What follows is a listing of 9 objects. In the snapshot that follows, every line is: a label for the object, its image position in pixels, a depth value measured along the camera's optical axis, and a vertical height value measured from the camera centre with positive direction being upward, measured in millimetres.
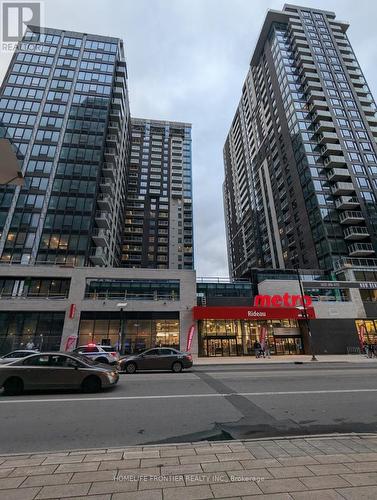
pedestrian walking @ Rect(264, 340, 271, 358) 29625 +161
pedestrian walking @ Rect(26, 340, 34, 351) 26034 +966
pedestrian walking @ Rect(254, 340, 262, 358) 29245 +384
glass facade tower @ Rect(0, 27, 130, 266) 45531 +38386
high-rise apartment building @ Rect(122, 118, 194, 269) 80812 +48201
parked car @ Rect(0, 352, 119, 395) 10305 -655
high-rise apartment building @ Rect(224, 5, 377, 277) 57125 +48697
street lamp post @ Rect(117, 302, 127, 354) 29297 +3205
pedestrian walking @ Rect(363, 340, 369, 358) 28539 +242
